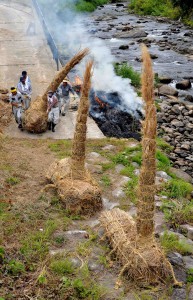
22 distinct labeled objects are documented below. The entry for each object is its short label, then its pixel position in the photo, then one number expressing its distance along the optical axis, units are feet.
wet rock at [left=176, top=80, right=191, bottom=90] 67.97
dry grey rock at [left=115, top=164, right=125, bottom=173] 36.04
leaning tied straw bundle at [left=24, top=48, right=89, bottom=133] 41.78
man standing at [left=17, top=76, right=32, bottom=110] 43.91
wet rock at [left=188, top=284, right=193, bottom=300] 21.47
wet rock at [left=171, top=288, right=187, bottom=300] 21.27
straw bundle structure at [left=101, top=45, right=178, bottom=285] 20.76
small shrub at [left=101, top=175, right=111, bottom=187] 33.27
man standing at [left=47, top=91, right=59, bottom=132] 41.75
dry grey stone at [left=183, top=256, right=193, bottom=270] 23.58
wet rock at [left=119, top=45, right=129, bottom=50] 90.94
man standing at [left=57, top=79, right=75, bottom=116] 44.04
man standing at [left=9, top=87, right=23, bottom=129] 41.56
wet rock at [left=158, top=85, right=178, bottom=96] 64.49
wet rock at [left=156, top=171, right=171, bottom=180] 36.70
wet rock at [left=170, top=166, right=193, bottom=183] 38.81
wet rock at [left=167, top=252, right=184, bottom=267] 23.43
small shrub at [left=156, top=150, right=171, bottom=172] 38.50
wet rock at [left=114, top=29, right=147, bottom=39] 101.14
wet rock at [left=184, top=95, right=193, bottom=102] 62.59
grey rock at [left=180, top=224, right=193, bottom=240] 27.36
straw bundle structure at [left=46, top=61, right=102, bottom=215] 27.66
